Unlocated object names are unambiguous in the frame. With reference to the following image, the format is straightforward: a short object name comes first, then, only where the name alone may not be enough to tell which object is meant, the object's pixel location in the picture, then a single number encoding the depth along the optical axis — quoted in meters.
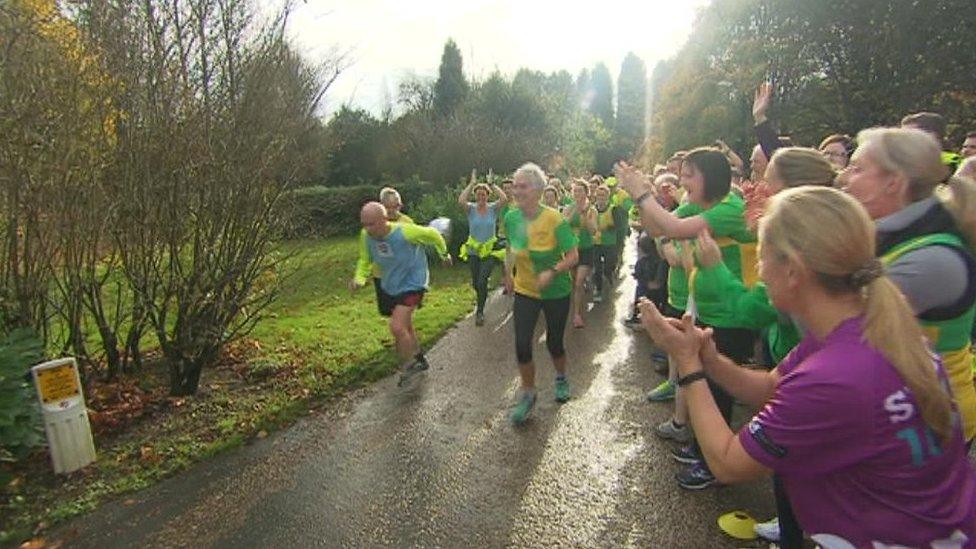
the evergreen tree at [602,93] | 77.50
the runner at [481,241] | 8.82
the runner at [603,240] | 9.53
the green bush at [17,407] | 4.11
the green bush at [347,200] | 21.34
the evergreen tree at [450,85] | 37.75
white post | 4.26
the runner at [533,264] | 5.07
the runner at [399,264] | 6.14
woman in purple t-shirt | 1.44
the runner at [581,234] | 8.34
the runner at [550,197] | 8.63
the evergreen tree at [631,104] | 71.98
